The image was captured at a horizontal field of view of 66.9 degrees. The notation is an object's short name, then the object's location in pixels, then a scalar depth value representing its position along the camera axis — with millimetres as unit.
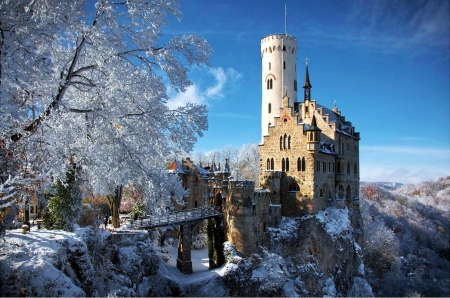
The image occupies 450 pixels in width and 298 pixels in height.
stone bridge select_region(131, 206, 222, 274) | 24766
